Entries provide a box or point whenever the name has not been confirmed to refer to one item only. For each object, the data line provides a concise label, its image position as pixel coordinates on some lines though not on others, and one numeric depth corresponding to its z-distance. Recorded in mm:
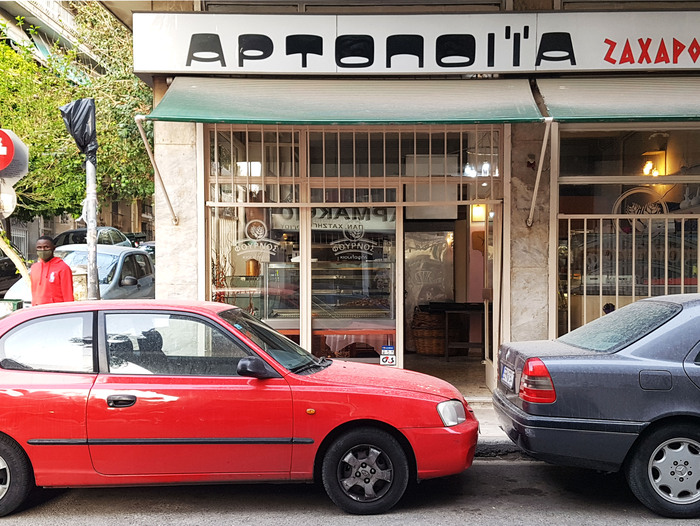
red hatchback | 4359
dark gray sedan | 4395
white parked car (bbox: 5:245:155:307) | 12047
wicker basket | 11242
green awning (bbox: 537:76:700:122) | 6641
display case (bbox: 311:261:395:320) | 8445
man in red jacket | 7512
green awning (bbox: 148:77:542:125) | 6676
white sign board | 7680
